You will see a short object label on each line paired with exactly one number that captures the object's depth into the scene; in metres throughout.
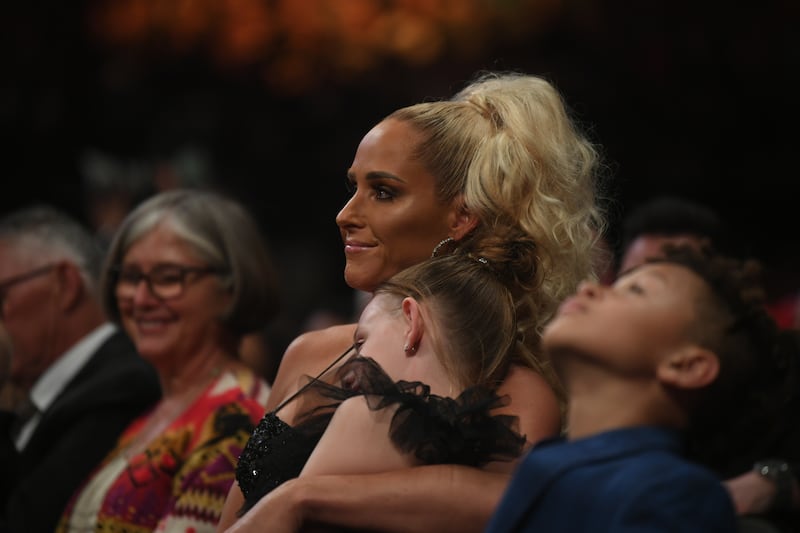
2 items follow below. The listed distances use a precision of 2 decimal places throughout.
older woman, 7.27
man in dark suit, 7.86
